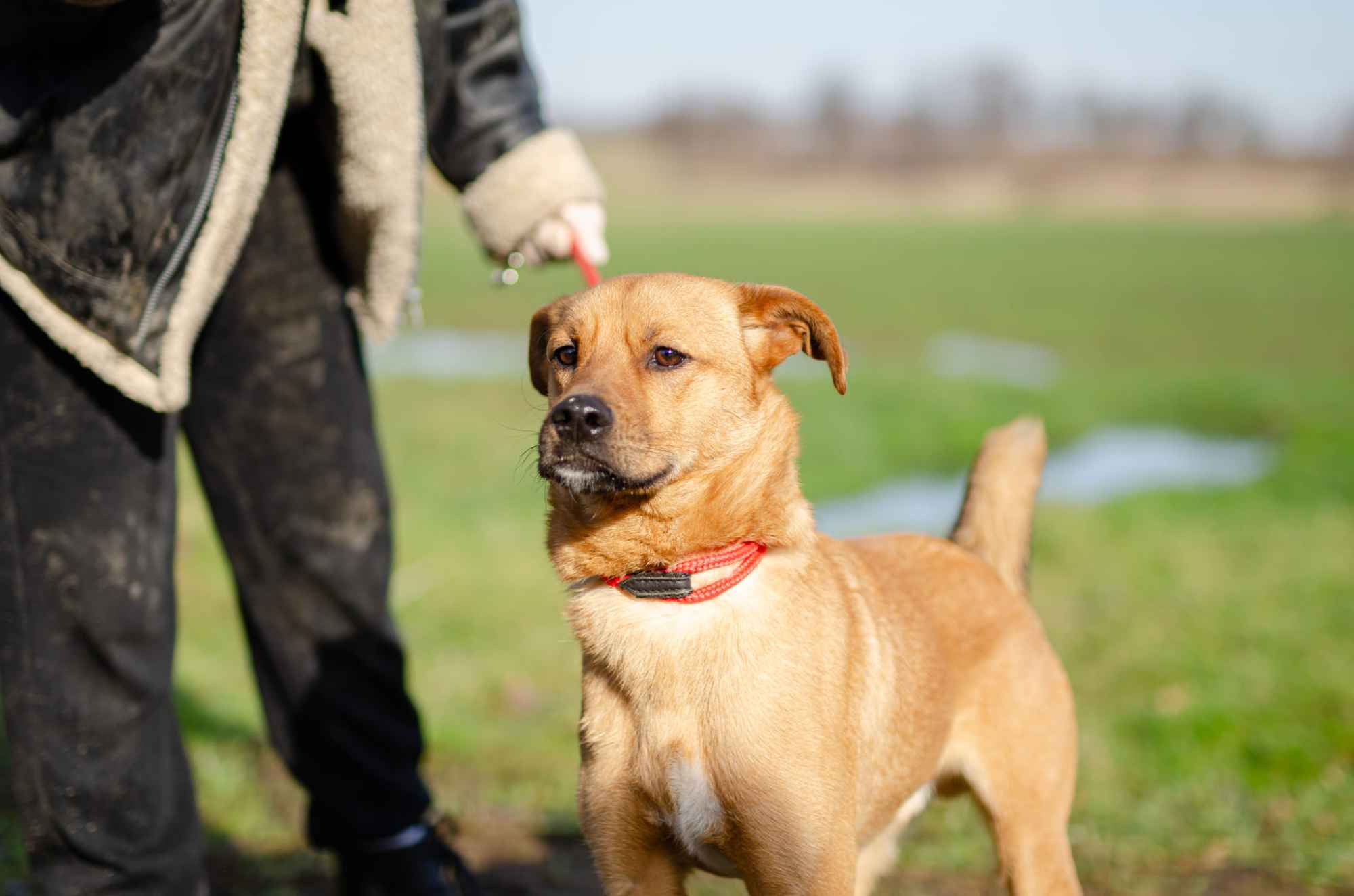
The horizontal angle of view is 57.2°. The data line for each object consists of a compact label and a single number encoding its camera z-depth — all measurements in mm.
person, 2576
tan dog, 2564
